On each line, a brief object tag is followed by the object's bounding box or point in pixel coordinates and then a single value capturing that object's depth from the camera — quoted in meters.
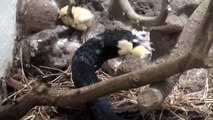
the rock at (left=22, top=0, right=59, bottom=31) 2.34
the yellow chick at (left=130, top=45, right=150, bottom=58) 2.20
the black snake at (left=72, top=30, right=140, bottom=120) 1.91
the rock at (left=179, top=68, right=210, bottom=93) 2.20
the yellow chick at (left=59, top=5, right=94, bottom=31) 2.38
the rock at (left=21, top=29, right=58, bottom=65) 2.30
